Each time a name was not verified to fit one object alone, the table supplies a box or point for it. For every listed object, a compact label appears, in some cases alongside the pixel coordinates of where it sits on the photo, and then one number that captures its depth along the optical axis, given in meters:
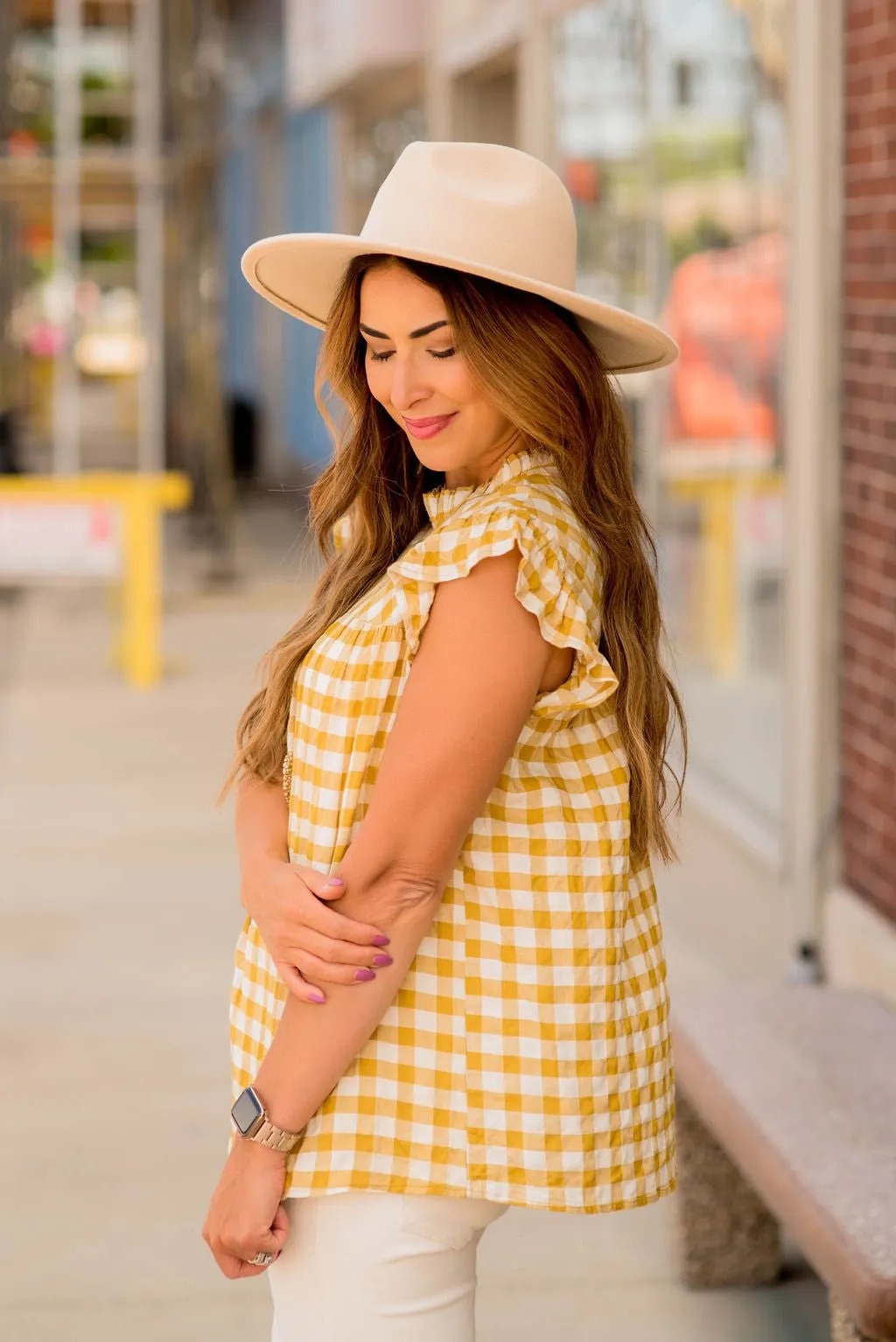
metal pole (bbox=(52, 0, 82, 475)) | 11.49
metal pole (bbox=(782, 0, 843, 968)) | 4.52
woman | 1.78
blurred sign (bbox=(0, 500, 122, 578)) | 9.16
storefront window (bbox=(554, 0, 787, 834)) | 5.36
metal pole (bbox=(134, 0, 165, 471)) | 11.47
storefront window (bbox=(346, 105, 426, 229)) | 14.46
